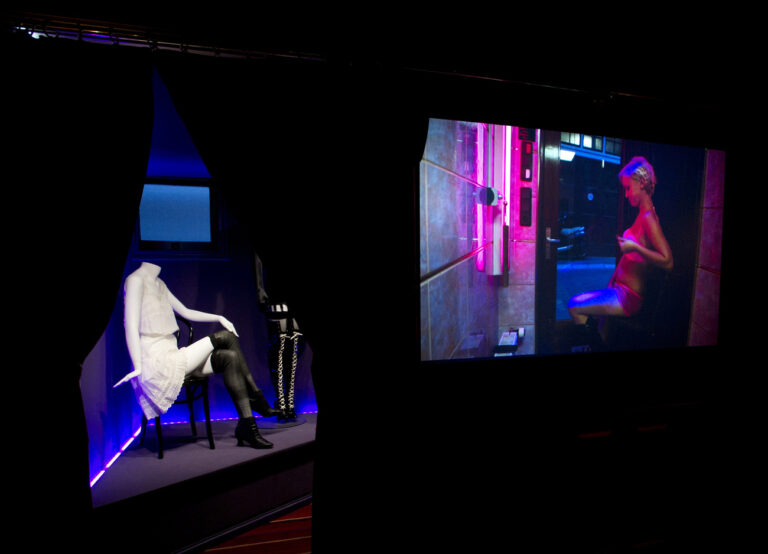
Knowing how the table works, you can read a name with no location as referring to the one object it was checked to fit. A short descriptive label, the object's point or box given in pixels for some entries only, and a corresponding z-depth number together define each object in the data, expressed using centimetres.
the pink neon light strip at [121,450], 247
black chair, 283
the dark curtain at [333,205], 213
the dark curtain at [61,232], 188
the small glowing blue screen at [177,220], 334
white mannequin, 263
